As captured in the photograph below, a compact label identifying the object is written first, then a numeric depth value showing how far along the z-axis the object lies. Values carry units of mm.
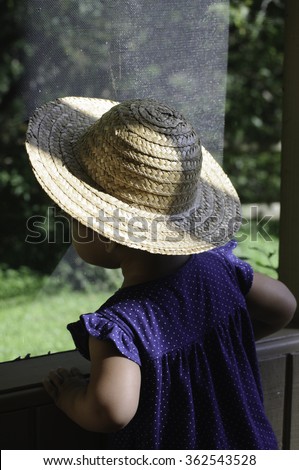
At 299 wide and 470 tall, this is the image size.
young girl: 1795
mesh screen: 2033
